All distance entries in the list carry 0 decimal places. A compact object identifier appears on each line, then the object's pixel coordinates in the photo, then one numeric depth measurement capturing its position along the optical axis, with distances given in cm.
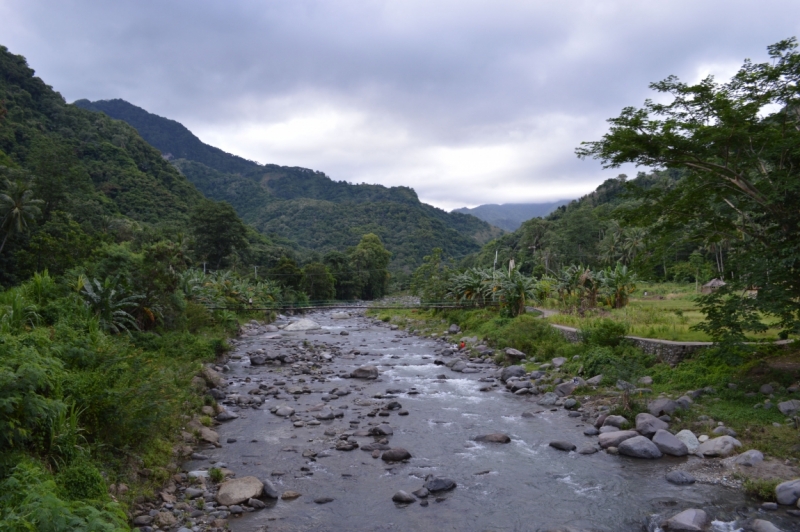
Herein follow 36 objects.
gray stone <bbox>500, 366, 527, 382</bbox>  1603
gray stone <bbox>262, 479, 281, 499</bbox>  783
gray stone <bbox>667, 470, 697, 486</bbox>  818
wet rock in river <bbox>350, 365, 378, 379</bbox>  1702
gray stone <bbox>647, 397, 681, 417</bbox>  1072
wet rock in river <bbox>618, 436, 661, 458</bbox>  933
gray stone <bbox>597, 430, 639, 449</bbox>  990
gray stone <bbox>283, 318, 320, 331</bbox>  3272
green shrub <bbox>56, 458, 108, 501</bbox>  582
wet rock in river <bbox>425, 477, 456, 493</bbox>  814
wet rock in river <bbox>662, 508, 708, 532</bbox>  666
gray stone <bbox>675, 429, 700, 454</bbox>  939
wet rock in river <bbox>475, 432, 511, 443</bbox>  1048
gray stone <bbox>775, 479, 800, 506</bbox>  716
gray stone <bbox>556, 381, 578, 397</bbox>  1359
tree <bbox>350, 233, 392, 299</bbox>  6415
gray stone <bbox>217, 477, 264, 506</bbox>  752
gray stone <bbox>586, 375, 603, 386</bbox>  1351
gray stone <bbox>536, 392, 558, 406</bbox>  1325
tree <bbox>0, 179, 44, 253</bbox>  2325
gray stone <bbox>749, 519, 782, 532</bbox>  645
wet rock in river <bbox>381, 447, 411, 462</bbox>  947
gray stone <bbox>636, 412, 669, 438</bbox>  1009
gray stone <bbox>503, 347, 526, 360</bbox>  1812
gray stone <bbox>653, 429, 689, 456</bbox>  929
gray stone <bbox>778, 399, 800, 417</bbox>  929
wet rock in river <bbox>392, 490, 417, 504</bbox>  774
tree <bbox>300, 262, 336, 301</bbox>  5262
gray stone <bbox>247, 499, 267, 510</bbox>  748
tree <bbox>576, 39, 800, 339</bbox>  973
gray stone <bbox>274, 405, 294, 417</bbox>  1259
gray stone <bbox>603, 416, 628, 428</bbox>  1066
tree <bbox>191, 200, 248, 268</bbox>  4968
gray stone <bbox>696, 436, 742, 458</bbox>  890
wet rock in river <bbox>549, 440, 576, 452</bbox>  994
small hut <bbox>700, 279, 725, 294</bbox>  3152
